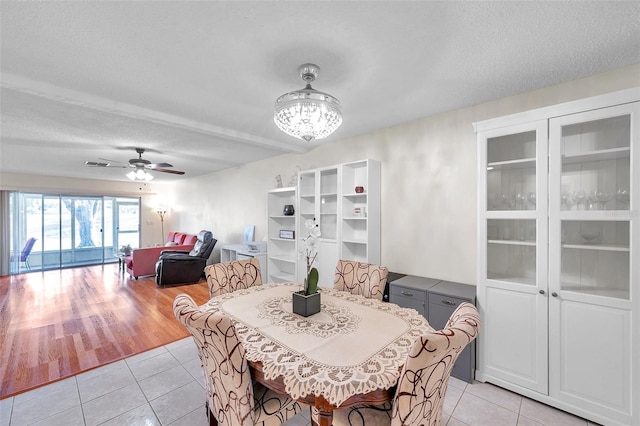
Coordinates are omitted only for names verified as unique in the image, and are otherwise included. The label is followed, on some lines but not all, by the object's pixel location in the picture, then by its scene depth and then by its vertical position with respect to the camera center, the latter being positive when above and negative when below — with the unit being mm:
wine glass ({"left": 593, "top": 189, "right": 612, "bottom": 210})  1935 +116
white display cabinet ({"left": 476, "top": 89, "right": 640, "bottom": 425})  1793 -314
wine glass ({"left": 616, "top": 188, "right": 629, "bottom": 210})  1826 +116
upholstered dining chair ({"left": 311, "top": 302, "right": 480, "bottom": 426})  1005 -672
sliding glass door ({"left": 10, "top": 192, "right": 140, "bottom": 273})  6648 -437
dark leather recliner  5266 -1018
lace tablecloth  1112 -661
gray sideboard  2316 -792
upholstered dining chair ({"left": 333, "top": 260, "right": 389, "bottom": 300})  2283 -576
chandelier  1791 +674
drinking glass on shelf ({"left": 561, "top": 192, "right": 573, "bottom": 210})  2018 +90
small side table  6484 -1186
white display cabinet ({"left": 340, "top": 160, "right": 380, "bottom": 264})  3238 +8
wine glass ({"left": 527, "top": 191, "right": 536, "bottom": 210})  2151 +119
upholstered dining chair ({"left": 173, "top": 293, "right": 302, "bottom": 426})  1191 -786
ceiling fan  4215 +718
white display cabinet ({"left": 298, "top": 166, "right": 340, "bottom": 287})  3561 +22
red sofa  5742 -1026
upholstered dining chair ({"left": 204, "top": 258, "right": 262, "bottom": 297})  2383 -581
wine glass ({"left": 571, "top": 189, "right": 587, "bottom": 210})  2011 +113
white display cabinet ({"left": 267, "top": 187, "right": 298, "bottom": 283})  4363 -411
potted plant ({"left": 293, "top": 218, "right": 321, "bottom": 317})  1719 -523
